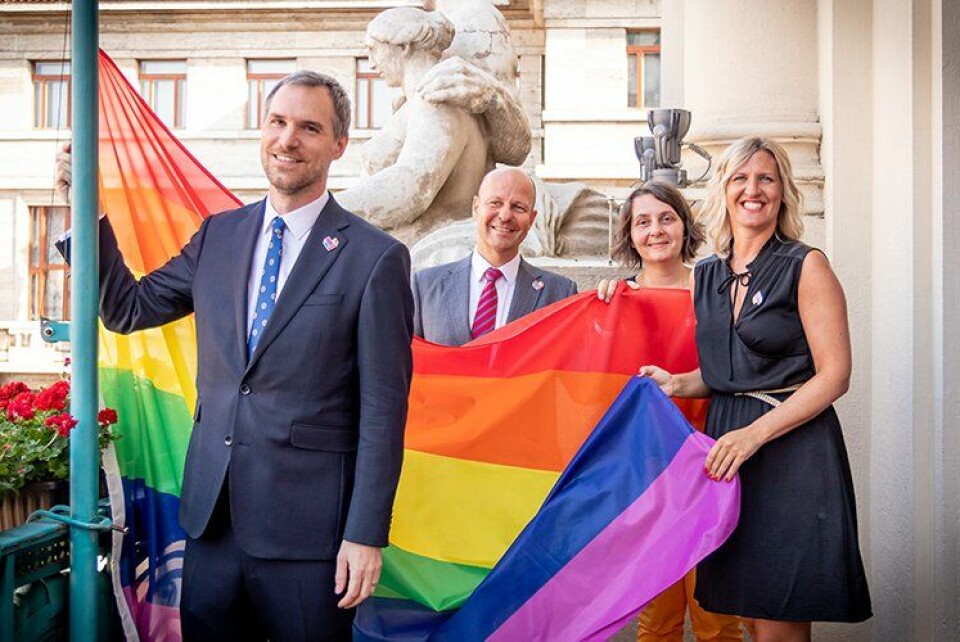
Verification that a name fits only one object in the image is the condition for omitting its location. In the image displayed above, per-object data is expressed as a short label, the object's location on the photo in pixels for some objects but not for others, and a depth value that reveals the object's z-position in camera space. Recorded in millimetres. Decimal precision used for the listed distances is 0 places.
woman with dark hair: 4012
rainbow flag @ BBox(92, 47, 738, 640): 3367
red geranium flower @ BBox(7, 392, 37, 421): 3090
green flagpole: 2838
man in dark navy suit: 2727
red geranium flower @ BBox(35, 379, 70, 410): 3162
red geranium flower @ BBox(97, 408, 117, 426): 3199
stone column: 5824
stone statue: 6547
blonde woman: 3223
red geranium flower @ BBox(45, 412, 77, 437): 2793
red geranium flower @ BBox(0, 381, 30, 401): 3332
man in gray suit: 4133
